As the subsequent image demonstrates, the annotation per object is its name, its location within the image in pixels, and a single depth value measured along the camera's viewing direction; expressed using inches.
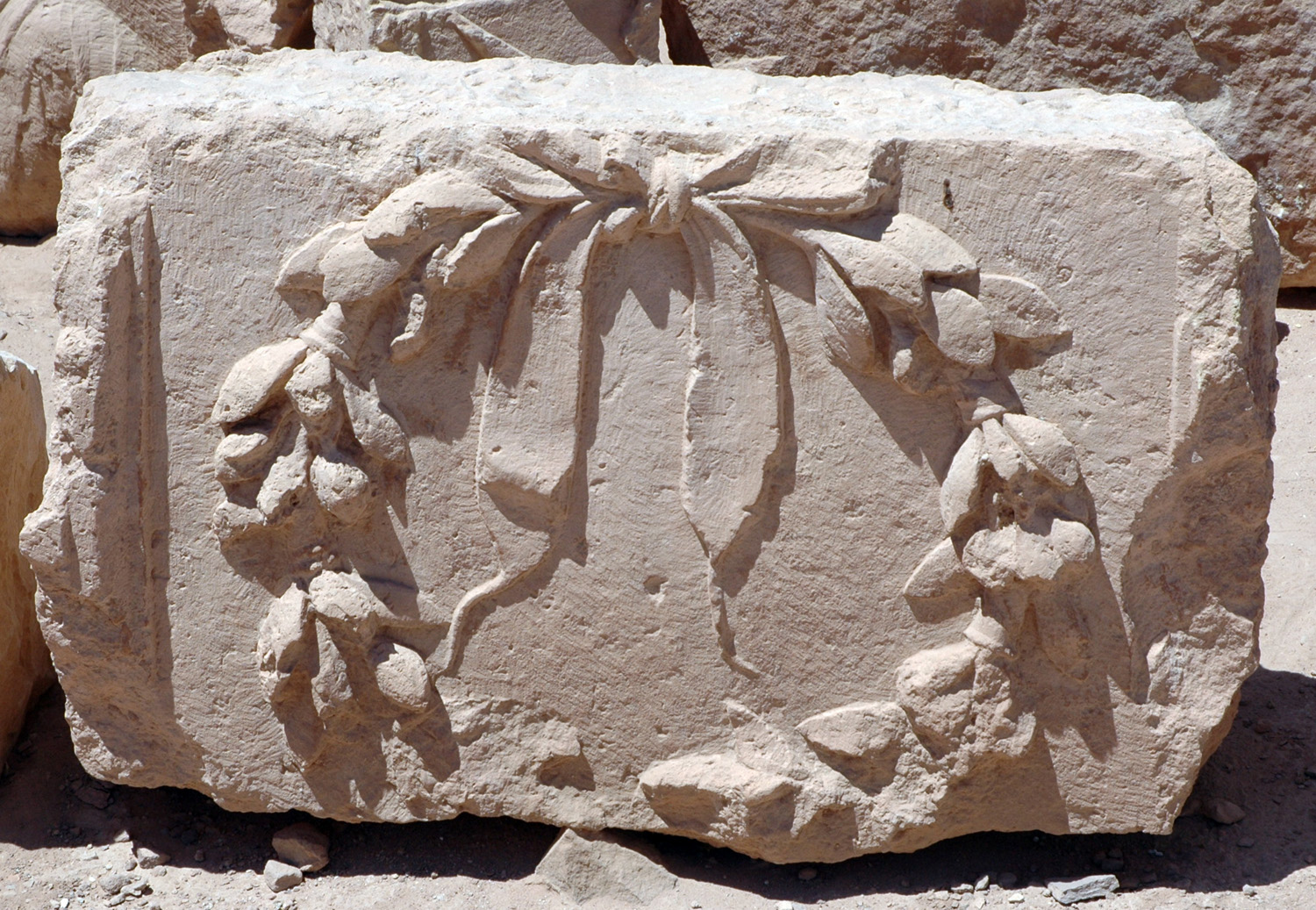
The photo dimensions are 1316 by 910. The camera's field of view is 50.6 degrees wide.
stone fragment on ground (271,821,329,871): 81.4
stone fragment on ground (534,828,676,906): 79.0
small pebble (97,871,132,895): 80.0
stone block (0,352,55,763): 88.7
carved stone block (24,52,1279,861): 67.9
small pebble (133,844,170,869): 82.1
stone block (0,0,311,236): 140.8
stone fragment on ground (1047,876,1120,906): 78.0
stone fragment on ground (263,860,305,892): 80.2
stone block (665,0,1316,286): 118.8
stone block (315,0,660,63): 115.8
